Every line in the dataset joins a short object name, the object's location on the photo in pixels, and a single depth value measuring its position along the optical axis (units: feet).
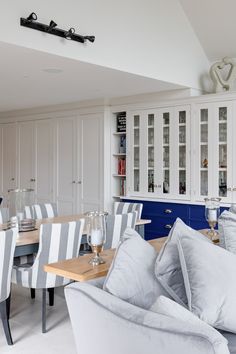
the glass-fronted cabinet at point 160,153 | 18.29
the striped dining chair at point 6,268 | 9.40
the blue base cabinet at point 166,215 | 17.66
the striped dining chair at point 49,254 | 10.57
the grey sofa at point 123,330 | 4.03
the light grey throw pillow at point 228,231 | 7.66
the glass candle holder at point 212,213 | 10.23
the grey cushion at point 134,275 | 5.60
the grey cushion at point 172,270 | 6.20
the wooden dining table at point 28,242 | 10.84
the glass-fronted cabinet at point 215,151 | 16.88
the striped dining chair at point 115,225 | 12.41
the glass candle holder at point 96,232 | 7.41
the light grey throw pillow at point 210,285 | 5.84
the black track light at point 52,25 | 11.56
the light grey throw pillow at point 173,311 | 4.67
